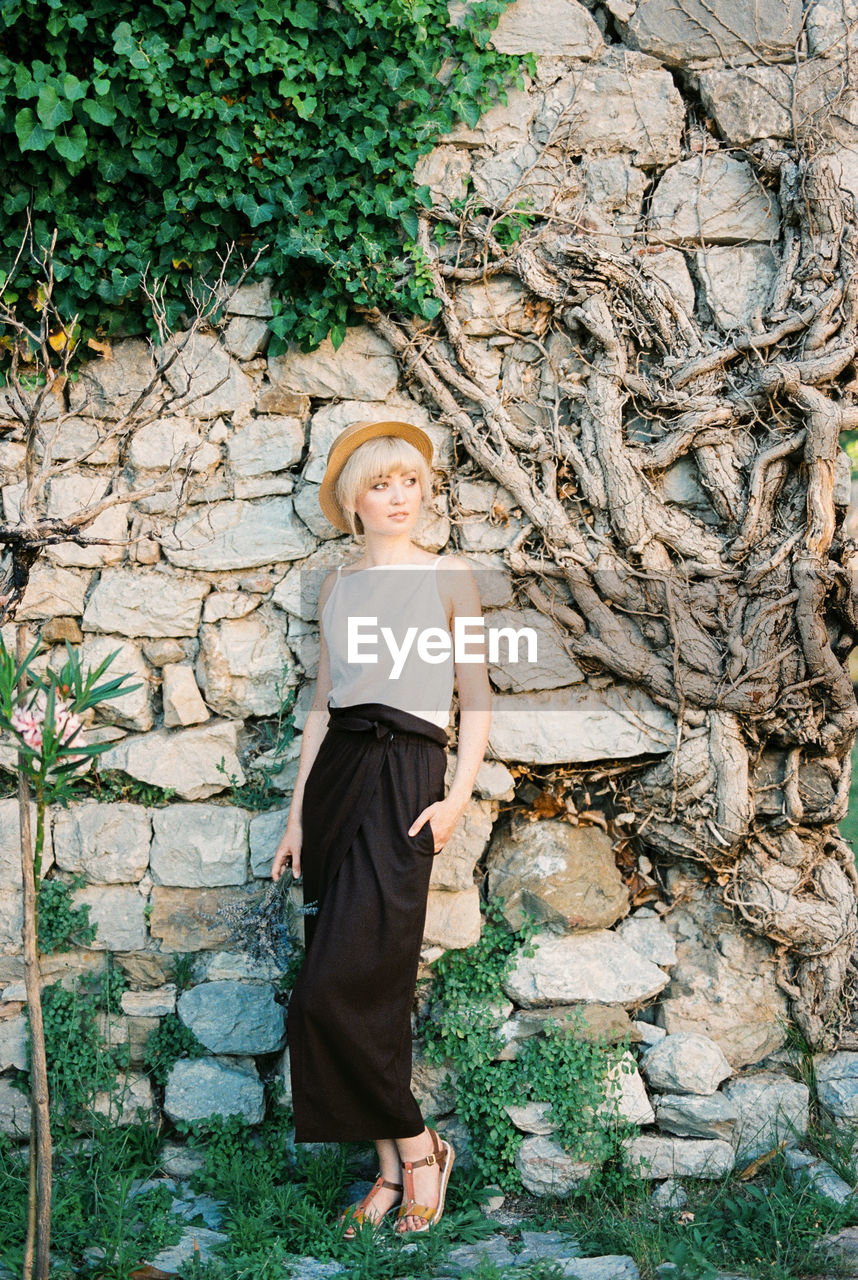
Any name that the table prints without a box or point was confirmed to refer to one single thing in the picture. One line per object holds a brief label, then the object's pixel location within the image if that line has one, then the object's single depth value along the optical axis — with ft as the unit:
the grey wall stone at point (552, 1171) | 9.19
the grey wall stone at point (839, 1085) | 9.55
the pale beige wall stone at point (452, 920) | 9.75
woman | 8.45
